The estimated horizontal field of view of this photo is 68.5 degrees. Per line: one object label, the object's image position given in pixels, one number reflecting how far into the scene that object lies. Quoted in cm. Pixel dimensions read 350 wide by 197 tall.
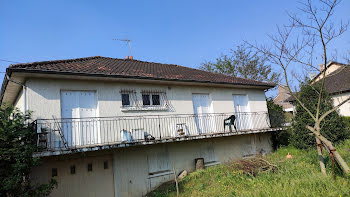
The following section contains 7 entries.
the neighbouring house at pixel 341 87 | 2129
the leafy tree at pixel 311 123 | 1387
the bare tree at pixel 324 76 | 654
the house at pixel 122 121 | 971
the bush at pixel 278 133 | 1653
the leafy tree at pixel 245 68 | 2923
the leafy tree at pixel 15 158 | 767
